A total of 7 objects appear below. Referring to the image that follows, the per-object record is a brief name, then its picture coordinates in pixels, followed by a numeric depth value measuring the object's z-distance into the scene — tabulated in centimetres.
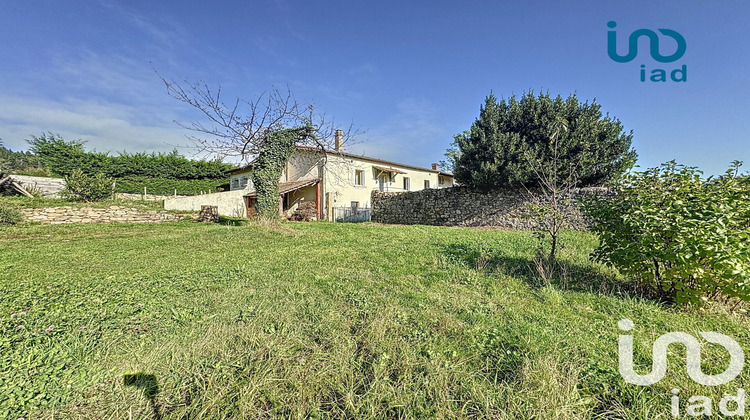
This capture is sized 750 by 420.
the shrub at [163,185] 2147
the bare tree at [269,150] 1089
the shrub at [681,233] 273
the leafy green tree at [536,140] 1222
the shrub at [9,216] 1103
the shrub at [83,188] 1555
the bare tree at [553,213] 487
